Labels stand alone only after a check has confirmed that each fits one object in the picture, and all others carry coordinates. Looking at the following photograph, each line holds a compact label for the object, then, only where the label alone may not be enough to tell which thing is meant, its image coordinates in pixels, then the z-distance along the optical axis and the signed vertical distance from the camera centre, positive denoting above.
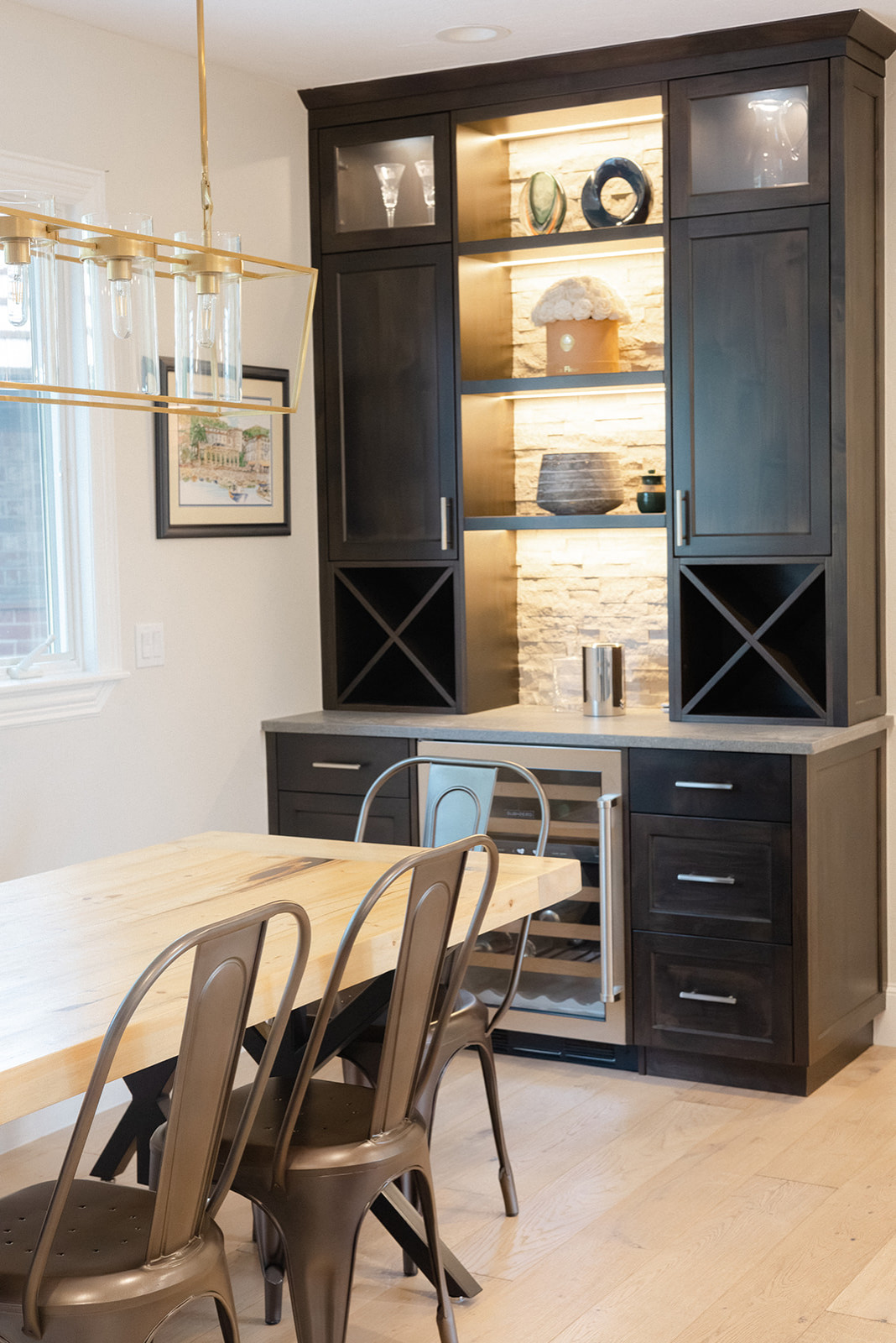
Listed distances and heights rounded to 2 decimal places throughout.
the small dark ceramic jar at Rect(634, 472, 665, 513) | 4.23 +0.13
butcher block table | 1.92 -0.62
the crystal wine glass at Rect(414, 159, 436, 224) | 4.35 +1.06
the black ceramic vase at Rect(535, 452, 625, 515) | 4.31 +0.18
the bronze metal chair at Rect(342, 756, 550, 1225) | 2.86 -0.66
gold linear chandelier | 2.12 +0.37
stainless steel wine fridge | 3.94 -1.00
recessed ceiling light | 3.84 +1.31
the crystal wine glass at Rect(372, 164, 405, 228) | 4.40 +1.07
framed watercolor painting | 3.99 +0.23
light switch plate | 3.94 -0.24
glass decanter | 3.87 +1.02
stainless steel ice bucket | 4.30 -0.38
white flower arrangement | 4.26 +0.69
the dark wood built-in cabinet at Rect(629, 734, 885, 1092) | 3.74 -0.94
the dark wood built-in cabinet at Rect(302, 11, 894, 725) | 3.86 +0.52
